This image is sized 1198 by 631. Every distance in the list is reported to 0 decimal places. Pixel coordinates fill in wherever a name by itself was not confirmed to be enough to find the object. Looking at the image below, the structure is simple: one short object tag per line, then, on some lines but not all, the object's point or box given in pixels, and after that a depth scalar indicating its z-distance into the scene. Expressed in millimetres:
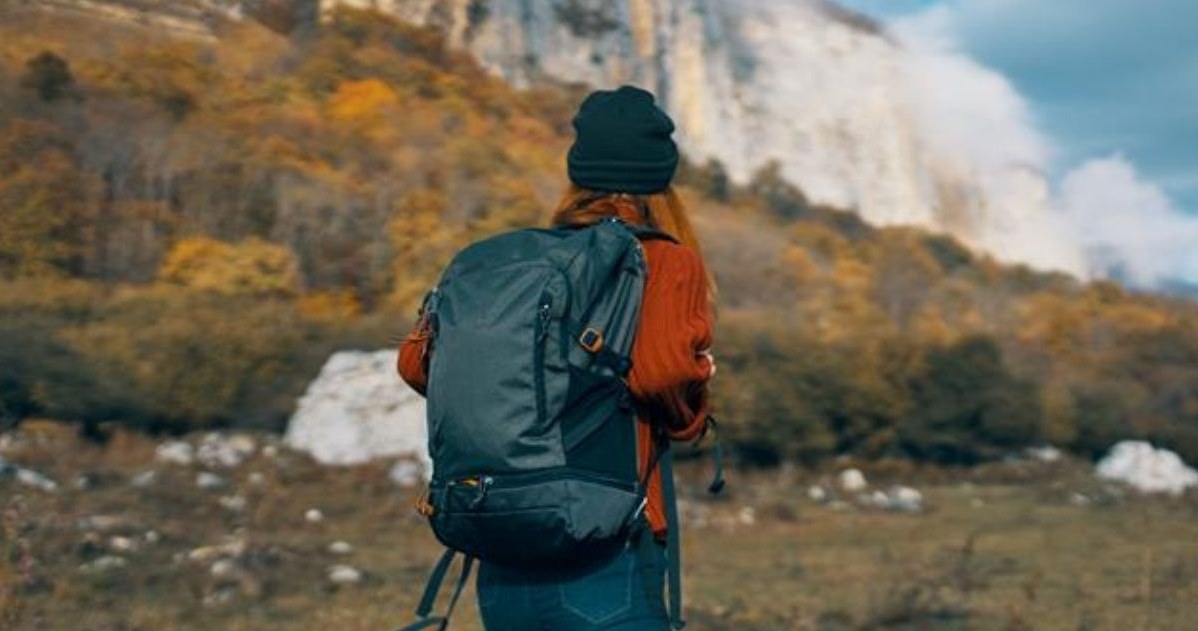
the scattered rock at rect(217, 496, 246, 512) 15008
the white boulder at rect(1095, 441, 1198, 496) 26688
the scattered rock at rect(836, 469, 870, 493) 23141
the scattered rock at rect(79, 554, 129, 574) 9854
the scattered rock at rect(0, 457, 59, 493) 13891
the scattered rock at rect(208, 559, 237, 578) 9914
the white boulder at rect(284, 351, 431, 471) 21608
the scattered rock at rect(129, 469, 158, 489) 15512
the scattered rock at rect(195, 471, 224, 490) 16500
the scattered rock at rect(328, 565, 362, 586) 10297
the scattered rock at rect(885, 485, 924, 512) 19859
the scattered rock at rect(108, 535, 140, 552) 11156
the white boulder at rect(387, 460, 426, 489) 19594
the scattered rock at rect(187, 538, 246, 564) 10703
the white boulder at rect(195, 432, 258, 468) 18984
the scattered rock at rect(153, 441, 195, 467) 18422
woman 2443
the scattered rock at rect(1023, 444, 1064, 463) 30072
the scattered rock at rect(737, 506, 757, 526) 17031
